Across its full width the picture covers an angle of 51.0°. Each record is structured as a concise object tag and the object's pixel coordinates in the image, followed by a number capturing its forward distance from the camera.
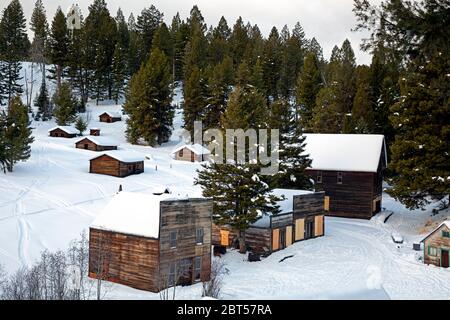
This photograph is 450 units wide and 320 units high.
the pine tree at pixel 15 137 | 45.38
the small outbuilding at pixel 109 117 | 78.75
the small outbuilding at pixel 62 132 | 69.12
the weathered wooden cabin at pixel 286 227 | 32.06
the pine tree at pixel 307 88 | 69.50
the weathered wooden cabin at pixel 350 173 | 42.81
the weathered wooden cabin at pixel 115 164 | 50.41
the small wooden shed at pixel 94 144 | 62.03
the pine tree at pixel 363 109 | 57.30
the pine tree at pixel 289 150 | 40.16
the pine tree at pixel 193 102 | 71.12
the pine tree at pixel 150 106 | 68.62
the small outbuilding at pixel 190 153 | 61.22
